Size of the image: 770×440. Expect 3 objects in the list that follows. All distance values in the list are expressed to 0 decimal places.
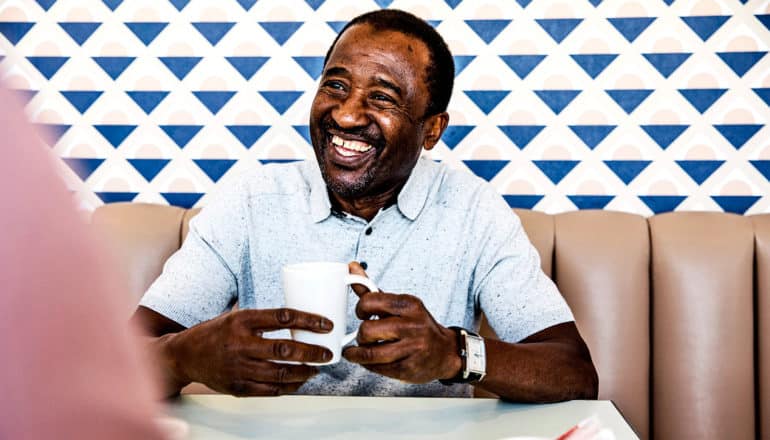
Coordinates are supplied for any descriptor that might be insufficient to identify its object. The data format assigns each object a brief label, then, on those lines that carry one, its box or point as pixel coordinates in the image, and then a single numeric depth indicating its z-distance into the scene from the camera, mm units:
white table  954
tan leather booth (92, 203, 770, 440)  1574
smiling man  1327
